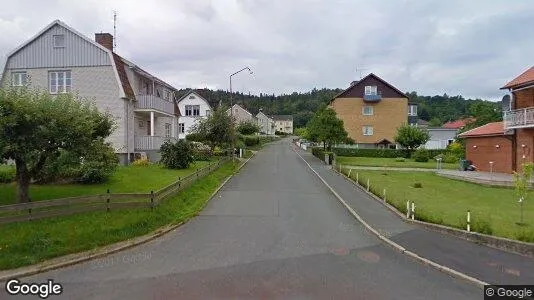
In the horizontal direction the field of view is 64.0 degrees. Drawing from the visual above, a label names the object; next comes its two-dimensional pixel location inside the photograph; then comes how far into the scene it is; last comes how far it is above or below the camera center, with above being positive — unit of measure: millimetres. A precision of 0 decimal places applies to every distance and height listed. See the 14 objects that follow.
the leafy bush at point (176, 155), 25984 -447
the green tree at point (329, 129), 46366 +2044
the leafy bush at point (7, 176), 17033 -1113
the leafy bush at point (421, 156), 48906 -1030
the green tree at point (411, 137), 51938 +1237
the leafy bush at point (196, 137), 40191 +1049
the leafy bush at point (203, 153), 36625 -479
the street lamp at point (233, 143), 39500 +377
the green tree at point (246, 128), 75338 +3558
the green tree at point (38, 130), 11328 +513
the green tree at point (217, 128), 38938 +1790
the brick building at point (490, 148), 30667 -87
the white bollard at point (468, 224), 12080 -2215
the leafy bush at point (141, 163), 26966 -973
